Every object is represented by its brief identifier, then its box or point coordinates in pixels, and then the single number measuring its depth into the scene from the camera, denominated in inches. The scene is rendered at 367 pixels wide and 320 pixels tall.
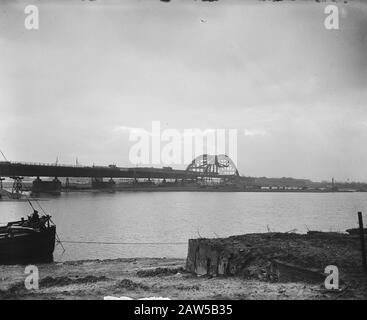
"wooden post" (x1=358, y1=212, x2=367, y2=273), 437.2
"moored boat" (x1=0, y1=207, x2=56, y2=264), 907.4
